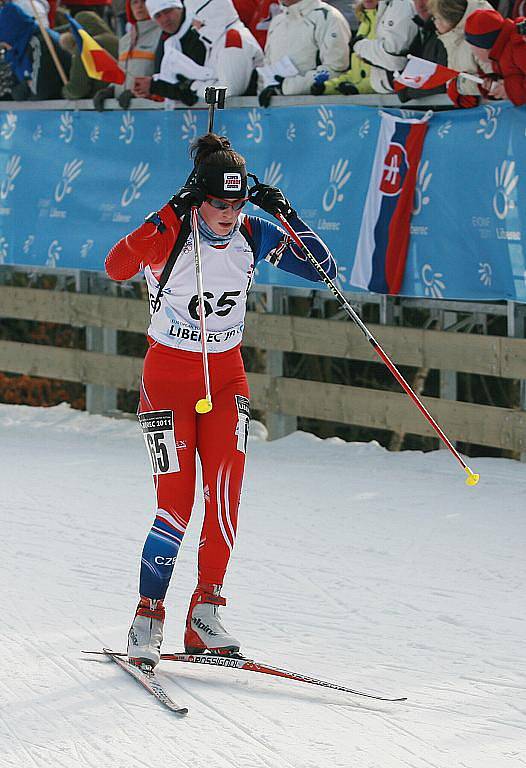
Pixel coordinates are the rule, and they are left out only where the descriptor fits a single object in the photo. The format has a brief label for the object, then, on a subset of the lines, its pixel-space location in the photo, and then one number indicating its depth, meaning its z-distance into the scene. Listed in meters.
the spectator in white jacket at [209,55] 18.72
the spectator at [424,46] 16.22
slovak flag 16.42
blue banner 15.52
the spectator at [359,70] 17.19
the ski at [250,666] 9.02
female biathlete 9.36
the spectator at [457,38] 15.68
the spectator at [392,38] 16.41
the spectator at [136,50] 20.41
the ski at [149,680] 8.58
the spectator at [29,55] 22.19
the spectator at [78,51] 21.47
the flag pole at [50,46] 21.72
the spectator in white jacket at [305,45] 17.64
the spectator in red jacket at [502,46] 14.76
